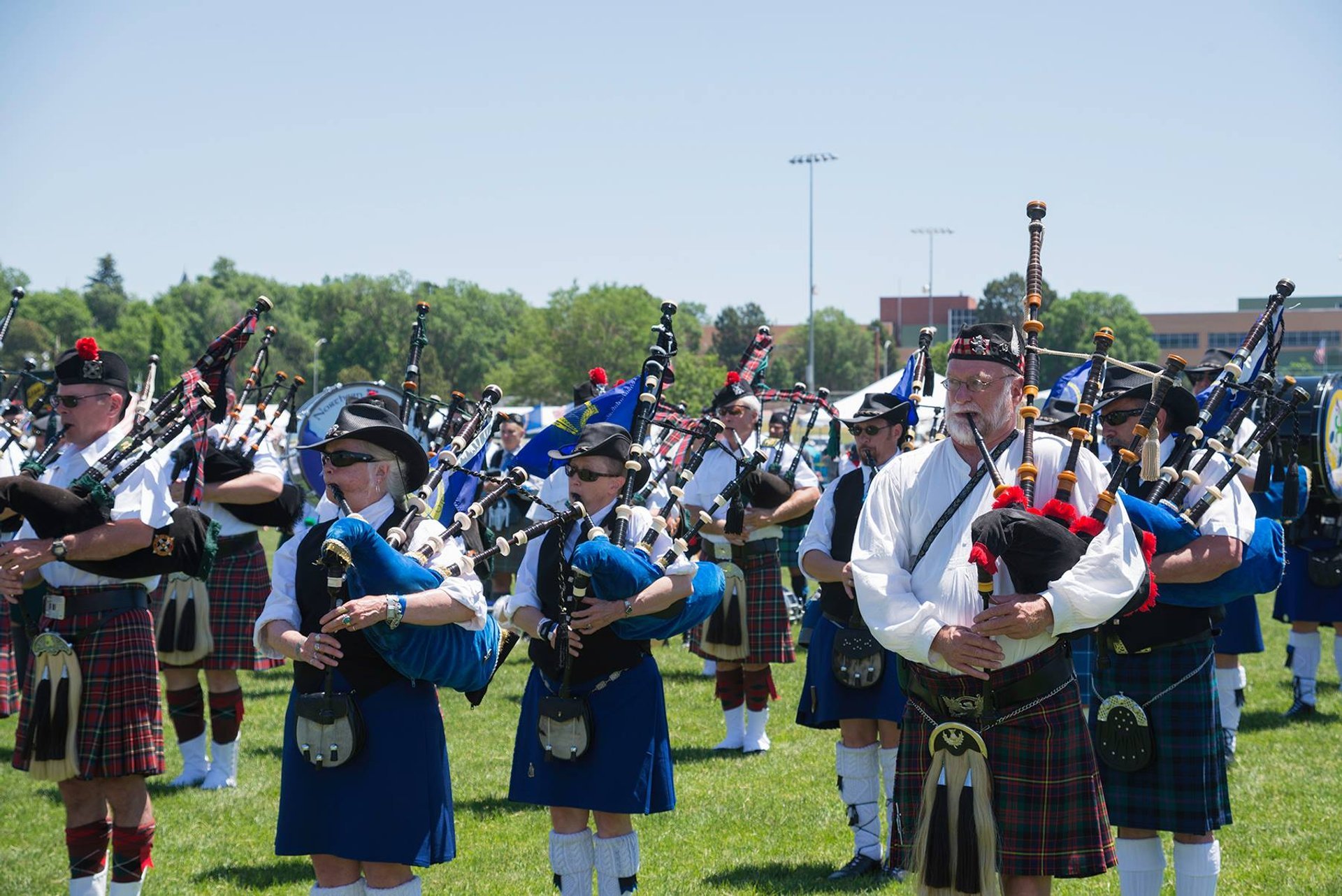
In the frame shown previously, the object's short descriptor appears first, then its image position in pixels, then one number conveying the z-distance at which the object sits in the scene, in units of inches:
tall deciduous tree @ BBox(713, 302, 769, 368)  2827.3
